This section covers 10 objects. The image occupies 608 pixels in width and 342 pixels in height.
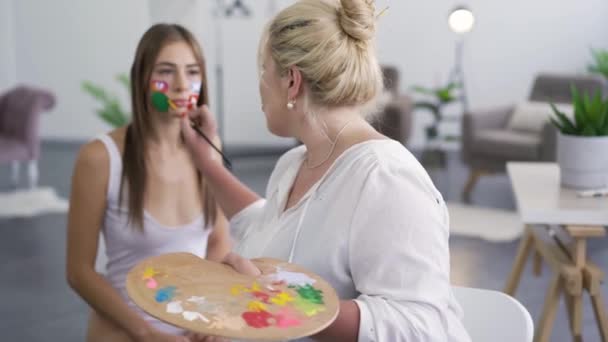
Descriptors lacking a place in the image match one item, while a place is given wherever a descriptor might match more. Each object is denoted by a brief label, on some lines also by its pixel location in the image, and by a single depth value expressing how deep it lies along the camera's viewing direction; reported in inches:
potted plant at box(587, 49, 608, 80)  260.7
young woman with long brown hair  77.8
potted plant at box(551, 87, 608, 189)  105.7
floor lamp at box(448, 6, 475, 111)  280.7
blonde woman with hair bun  48.0
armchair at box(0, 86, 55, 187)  229.5
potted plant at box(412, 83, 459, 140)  242.1
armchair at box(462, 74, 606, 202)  216.5
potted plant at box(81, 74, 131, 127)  213.5
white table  95.7
